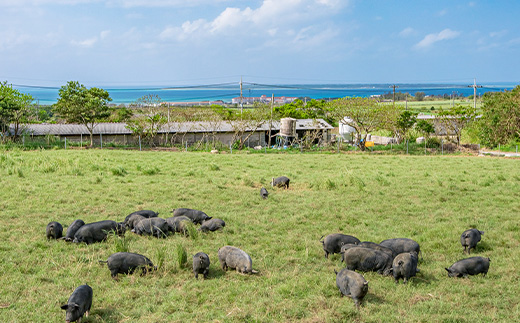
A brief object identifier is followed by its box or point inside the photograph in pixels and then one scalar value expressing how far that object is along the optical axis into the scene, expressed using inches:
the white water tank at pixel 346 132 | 1567.9
